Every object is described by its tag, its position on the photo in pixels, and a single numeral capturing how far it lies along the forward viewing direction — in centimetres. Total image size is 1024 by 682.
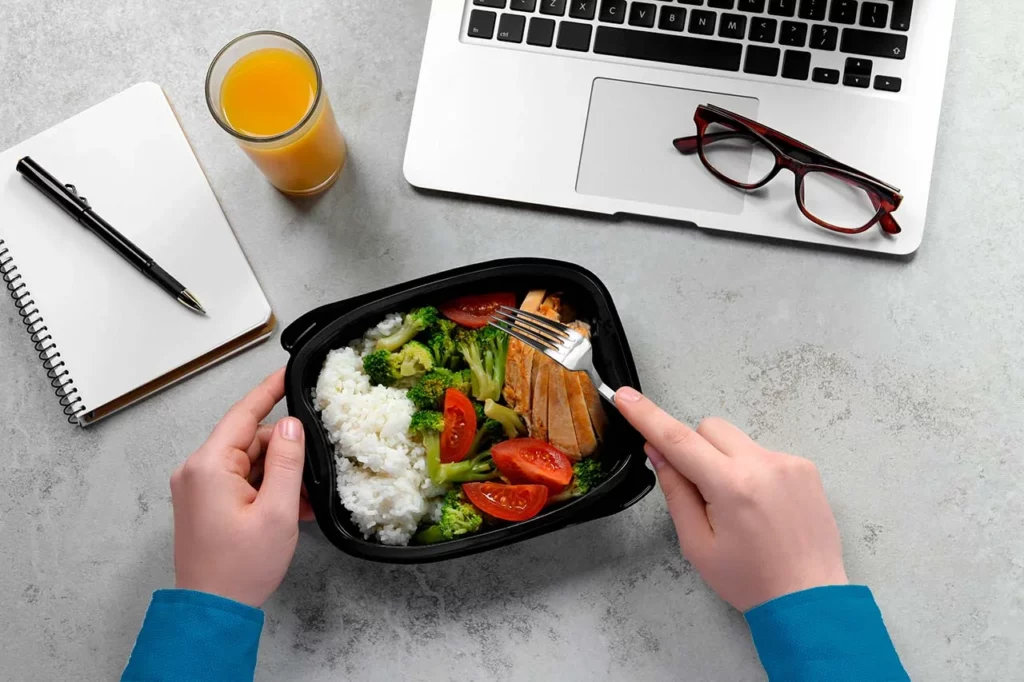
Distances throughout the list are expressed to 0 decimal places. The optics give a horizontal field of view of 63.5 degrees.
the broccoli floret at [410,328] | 106
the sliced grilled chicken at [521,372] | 104
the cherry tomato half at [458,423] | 104
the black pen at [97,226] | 121
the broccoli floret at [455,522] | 104
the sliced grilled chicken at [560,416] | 102
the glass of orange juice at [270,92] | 112
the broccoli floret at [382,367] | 105
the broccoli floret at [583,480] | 103
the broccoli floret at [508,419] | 105
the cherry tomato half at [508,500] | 101
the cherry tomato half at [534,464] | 102
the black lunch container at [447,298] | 101
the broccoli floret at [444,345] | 107
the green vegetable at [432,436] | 103
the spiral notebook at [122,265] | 122
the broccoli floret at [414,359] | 106
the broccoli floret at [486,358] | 106
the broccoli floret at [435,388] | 105
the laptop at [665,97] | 116
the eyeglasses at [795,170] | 113
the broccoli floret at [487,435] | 106
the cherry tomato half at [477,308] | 108
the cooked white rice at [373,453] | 103
